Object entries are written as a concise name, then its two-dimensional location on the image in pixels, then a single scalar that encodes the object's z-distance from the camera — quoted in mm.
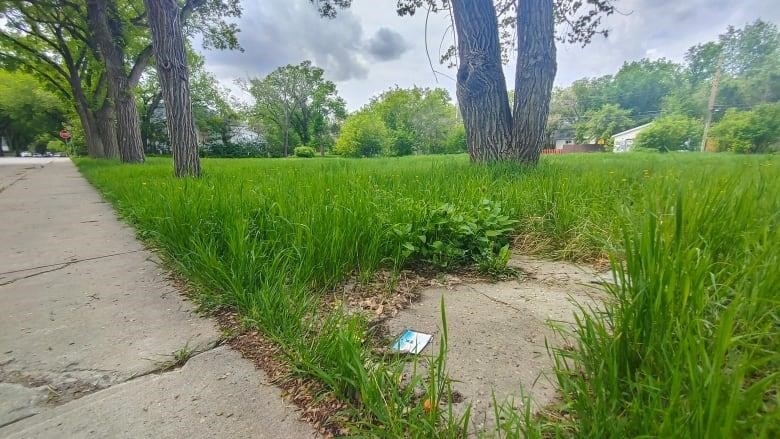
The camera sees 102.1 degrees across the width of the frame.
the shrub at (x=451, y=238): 1676
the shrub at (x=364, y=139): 25359
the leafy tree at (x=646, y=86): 47125
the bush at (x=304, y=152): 27741
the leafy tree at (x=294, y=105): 35562
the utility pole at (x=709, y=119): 20166
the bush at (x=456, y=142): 30656
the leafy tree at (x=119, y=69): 8555
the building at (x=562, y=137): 50347
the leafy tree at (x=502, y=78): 3945
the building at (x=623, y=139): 34562
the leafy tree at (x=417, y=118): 28972
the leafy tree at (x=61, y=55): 9664
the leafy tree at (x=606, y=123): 40375
